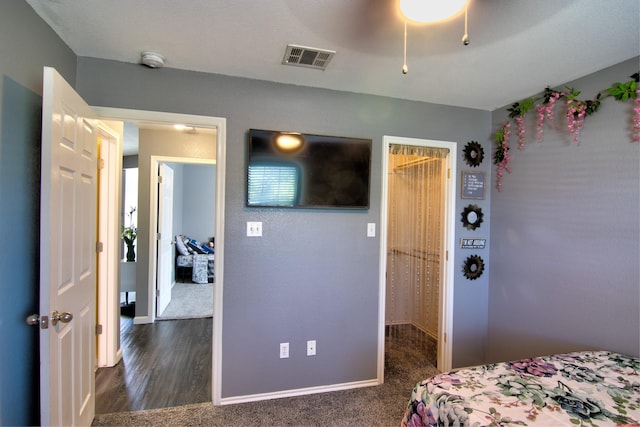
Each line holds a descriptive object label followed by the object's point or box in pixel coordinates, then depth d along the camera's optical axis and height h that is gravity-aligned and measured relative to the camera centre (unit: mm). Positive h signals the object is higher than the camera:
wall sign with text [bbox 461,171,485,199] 2666 +271
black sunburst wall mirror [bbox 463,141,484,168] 2672 +553
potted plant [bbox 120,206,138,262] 4621 -499
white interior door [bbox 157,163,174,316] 3859 -356
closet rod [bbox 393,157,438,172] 2958 +534
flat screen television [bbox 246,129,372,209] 2172 +313
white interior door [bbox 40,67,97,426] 1313 -242
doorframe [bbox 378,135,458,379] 2635 -389
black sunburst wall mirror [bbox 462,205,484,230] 2672 -21
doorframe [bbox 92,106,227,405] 2141 -244
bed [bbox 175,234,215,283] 5645 -1009
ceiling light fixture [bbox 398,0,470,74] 1091 +774
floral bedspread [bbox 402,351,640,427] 1152 -783
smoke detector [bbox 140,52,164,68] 1871 +963
